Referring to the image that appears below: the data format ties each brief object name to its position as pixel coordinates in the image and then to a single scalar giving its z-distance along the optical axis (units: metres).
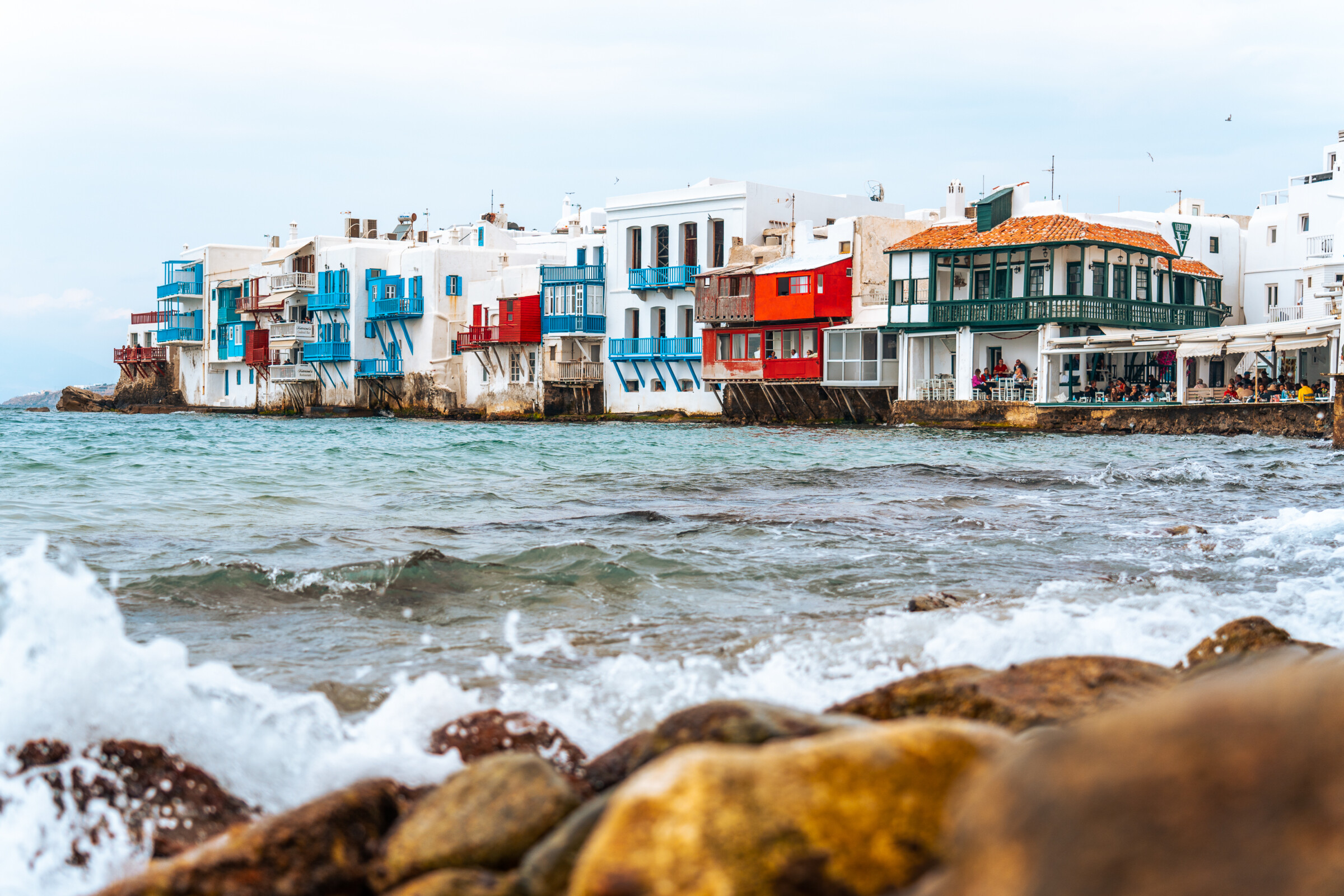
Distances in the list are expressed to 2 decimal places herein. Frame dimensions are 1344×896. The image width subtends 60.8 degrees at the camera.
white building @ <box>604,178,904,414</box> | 52.09
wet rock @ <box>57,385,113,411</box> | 81.00
